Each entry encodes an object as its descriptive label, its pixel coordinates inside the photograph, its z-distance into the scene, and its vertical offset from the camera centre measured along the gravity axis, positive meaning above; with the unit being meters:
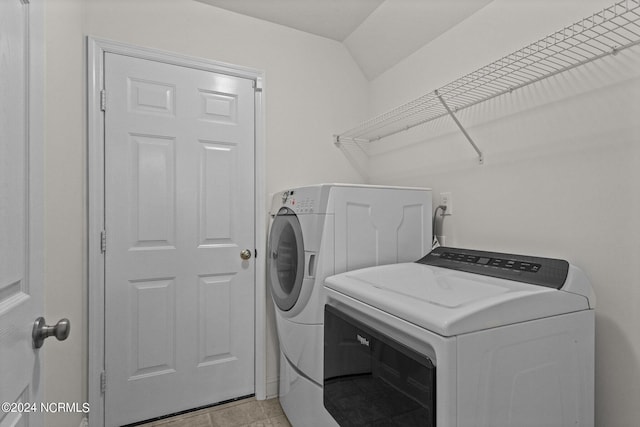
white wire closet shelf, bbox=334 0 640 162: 1.14 +0.62
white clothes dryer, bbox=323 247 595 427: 0.86 -0.41
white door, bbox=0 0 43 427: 0.62 -0.02
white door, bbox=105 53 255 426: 1.84 -0.16
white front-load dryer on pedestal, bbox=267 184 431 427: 1.56 -0.19
